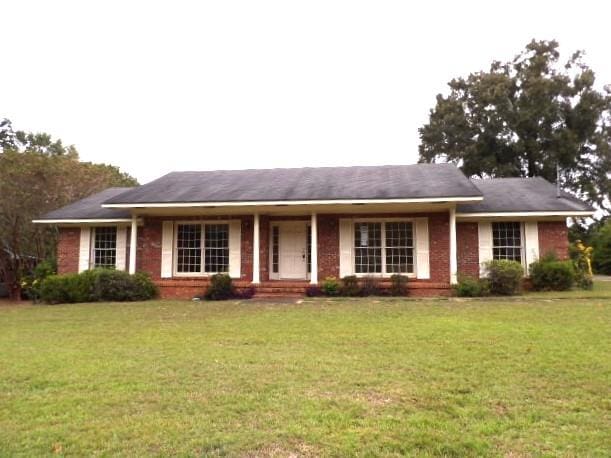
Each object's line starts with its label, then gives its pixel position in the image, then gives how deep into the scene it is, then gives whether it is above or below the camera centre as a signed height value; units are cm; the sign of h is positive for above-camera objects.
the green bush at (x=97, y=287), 1530 -48
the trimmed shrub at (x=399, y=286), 1490 -47
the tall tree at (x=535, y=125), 3247 +989
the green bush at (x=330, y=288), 1493 -52
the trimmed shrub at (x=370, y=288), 1496 -53
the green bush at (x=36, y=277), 1748 -19
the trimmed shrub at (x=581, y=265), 1562 +16
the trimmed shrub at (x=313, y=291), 1501 -62
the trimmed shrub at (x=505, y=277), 1428 -21
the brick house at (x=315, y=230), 1530 +138
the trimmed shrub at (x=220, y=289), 1527 -55
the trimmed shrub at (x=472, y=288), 1436 -52
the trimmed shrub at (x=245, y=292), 1520 -65
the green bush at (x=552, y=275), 1486 -16
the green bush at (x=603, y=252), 2688 +95
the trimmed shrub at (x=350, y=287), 1495 -50
